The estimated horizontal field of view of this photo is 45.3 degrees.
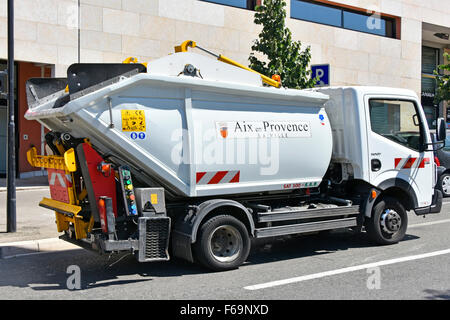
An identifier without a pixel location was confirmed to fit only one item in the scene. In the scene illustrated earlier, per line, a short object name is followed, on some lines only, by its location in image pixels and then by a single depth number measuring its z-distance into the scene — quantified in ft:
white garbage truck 20.33
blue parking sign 42.34
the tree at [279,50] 51.83
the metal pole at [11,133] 30.35
